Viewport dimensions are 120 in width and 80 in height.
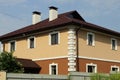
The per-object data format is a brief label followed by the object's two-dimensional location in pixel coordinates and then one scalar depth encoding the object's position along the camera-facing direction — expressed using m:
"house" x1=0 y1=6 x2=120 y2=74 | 24.19
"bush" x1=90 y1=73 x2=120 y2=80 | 15.84
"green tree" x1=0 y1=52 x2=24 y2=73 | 20.66
